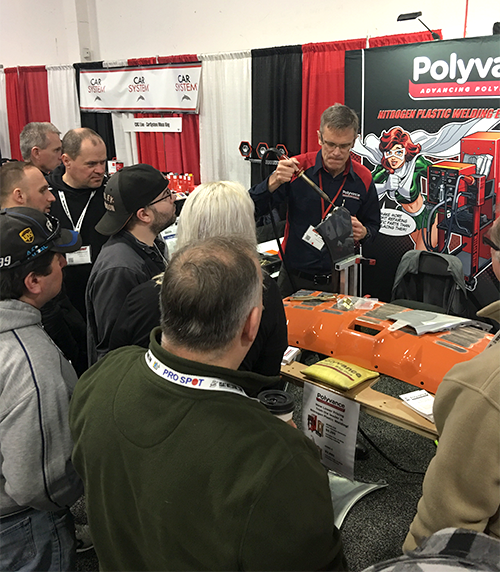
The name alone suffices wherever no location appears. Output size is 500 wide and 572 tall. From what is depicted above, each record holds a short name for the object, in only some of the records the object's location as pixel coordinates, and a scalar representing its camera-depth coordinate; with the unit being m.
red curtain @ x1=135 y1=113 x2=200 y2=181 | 5.60
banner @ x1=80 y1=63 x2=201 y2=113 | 5.36
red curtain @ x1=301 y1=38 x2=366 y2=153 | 4.18
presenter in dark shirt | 2.71
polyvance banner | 3.56
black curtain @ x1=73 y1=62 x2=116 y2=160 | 6.32
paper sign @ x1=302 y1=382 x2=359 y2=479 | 1.67
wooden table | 1.52
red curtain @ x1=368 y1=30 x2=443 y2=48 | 3.81
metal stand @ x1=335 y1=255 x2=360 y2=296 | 2.35
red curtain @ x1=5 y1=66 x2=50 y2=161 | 7.00
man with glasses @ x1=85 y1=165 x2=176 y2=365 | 1.75
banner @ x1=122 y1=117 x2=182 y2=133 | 5.66
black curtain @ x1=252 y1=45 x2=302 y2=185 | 4.52
